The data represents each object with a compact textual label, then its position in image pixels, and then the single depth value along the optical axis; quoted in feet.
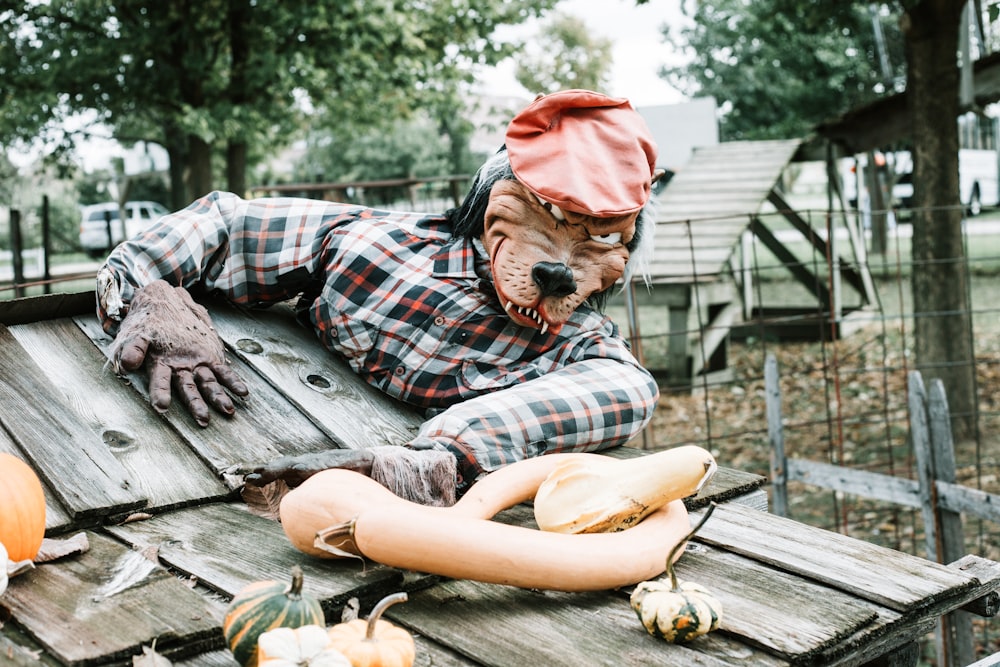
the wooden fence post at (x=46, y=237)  25.79
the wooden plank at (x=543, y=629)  5.03
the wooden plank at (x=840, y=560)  5.83
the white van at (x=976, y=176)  85.75
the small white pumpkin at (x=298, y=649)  4.23
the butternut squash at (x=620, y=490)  6.28
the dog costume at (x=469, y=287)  8.19
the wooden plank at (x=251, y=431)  7.83
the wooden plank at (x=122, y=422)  7.30
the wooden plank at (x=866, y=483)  14.62
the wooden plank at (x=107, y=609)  4.76
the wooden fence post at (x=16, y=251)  24.80
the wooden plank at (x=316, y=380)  8.57
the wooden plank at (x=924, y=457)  14.26
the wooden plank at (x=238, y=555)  5.69
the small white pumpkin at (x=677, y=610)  5.12
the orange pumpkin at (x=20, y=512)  5.66
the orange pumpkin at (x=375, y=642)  4.43
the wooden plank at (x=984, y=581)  6.30
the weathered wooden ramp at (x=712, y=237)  27.32
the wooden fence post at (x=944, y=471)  13.87
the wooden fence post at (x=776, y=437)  16.34
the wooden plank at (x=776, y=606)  5.20
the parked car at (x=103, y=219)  81.41
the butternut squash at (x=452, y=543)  5.67
